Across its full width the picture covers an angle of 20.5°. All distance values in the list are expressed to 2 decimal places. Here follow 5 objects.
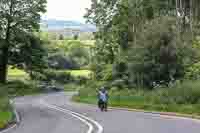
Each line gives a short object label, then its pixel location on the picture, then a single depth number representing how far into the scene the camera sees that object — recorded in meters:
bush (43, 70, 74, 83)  115.12
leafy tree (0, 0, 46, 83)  84.25
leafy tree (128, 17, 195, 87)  45.34
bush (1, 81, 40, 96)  81.14
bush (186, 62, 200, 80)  42.19
